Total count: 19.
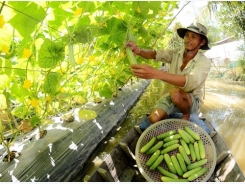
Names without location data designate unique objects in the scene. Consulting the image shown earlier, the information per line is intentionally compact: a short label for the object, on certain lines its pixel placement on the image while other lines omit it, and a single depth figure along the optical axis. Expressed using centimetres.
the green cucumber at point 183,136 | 208
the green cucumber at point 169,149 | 201
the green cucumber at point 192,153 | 196
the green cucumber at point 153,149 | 201
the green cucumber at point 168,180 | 176
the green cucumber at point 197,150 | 196
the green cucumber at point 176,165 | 186
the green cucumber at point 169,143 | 205
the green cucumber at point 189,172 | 180
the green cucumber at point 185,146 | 199
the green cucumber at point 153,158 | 192
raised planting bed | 161
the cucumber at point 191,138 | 210
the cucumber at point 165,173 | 182
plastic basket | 185
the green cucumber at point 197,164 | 188
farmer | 221
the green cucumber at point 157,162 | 189
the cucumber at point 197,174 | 177
